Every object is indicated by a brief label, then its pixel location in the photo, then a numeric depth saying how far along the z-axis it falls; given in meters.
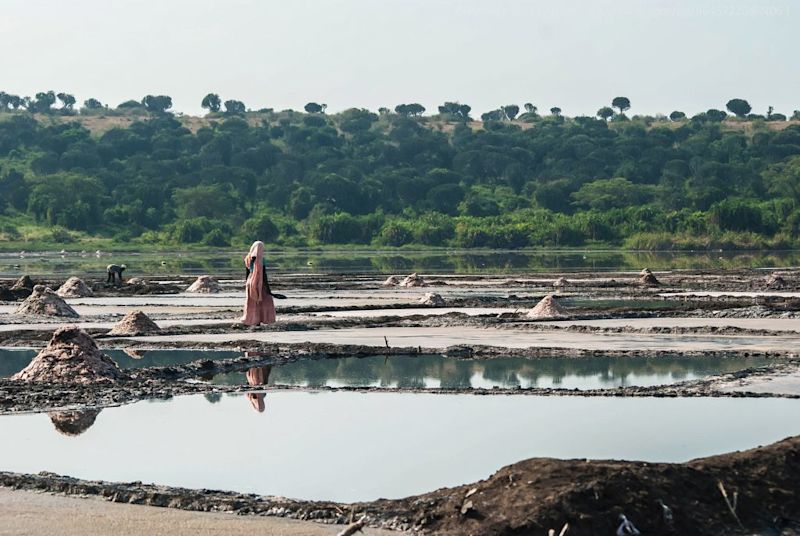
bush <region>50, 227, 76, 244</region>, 128.25
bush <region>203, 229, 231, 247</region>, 128.12
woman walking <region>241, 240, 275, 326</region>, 33.25
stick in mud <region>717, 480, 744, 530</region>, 12.10
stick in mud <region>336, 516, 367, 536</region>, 11.19
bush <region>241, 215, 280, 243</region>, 127.19
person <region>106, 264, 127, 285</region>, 58.38
